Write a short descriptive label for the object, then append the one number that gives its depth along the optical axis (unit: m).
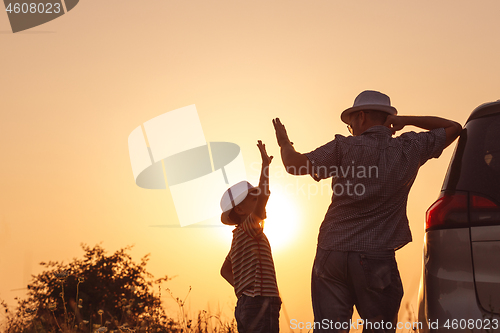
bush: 16.98
